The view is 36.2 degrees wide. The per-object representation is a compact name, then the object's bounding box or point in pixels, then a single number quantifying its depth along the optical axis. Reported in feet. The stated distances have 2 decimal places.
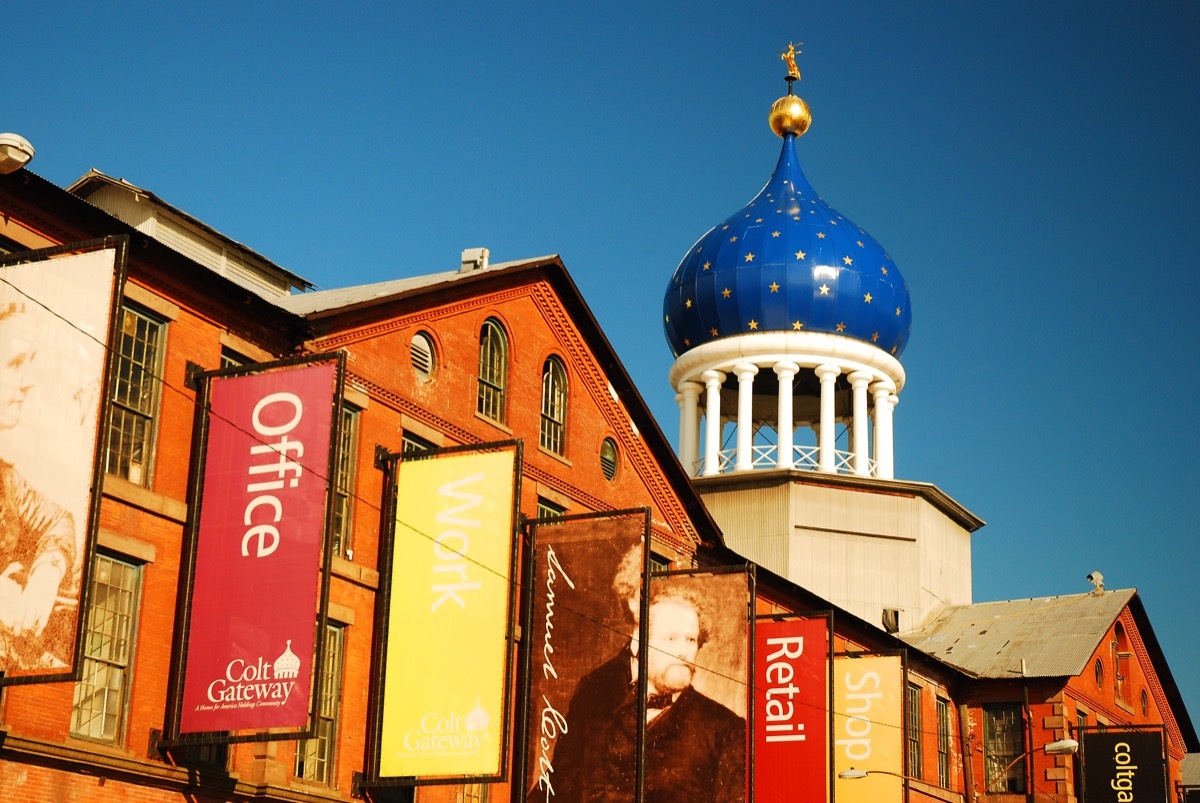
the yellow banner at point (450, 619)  84.53
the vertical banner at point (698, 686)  101.96
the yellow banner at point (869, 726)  126.41
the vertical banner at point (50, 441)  63.26
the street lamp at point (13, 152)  61.31
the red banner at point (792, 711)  114.21
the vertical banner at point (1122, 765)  164.35
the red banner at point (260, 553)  75.41
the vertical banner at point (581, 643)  95.25
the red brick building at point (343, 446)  77.30
